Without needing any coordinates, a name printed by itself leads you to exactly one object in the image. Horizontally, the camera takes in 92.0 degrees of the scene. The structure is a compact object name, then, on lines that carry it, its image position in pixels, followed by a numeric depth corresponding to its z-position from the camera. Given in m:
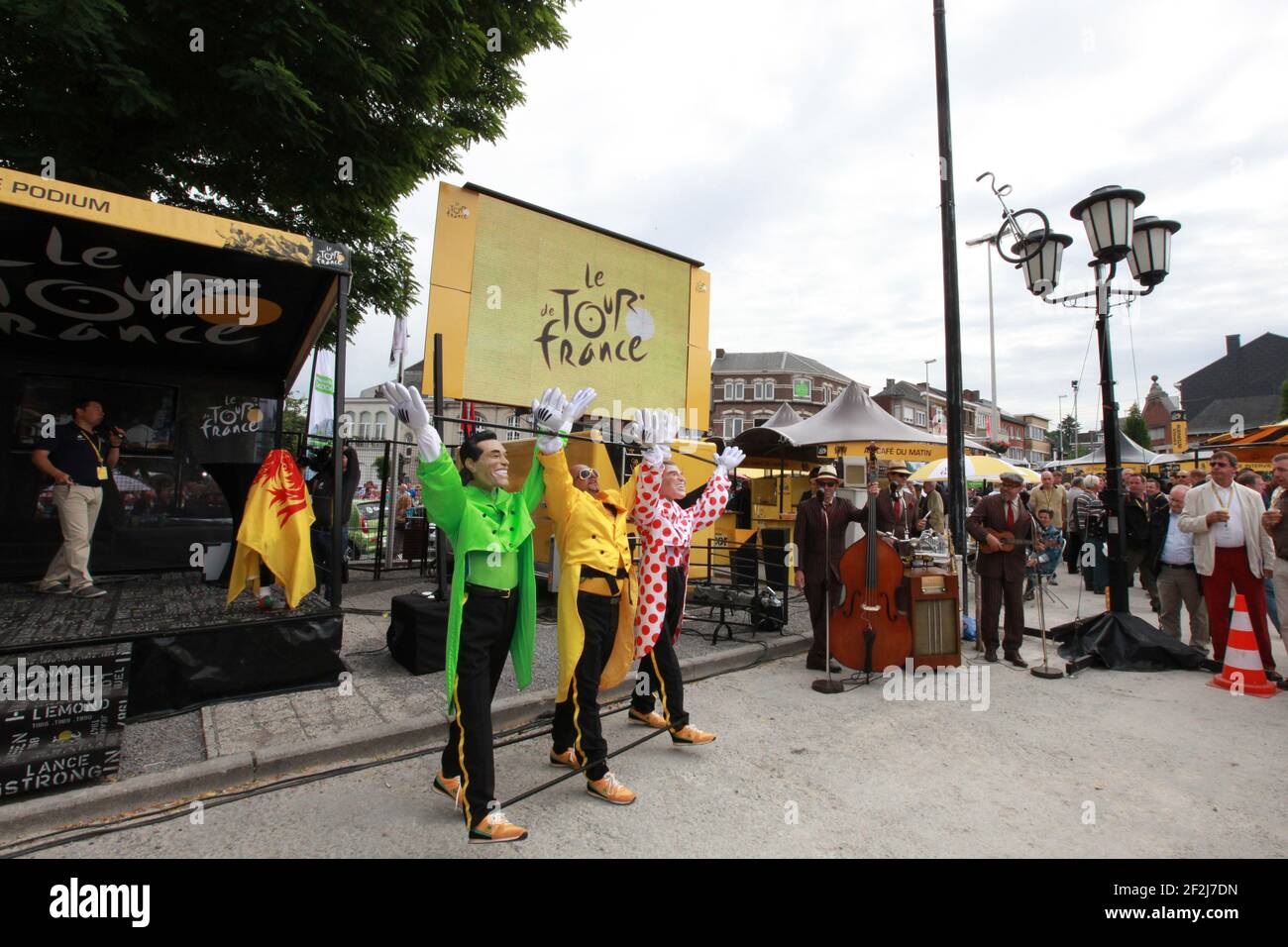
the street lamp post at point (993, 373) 32.52
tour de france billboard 7.08
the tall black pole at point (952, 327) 7.80
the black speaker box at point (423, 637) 5.39
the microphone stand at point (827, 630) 5.65
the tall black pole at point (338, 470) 4.75
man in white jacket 6.19
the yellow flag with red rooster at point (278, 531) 5.06
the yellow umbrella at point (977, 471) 12.22
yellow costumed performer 3.48
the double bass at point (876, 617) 5.90
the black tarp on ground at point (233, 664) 4.28
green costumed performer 2.95
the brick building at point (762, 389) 63.22
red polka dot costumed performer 4.19
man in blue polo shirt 6.12
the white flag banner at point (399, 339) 11.21
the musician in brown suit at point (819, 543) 6.49
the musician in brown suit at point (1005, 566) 6.61
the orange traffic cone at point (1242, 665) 5.67
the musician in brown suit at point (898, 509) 6.93
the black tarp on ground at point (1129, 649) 6.43
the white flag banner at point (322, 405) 9.77
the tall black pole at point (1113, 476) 6.83
